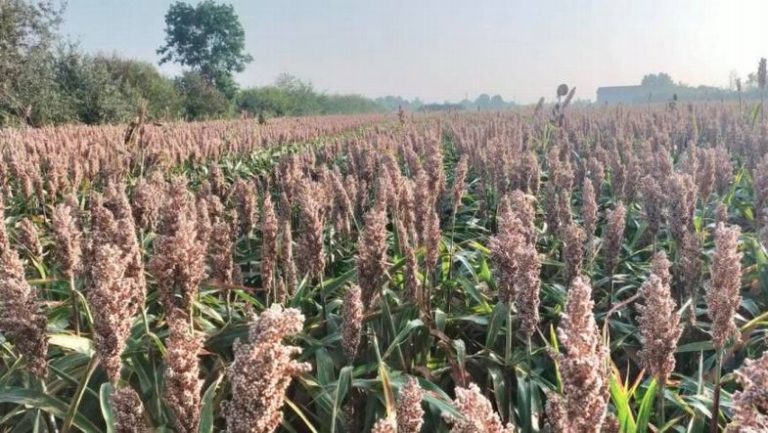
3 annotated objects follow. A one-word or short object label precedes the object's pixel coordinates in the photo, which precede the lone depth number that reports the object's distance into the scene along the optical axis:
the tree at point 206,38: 92.62
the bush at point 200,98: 64.44
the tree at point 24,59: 34.28
